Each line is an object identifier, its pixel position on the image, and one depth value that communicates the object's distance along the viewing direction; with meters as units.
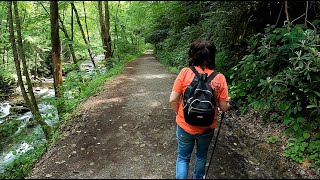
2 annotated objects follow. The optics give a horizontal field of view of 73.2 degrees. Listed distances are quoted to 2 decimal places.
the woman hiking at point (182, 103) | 2.38
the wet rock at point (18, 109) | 10.91
